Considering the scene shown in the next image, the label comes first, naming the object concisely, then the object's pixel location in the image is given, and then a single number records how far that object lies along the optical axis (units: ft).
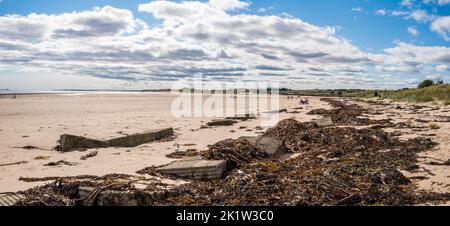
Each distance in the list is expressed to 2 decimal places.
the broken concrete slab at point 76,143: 33.88
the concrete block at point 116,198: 16.57
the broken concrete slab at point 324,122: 48.43
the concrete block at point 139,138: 36.01
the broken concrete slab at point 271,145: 28.81
